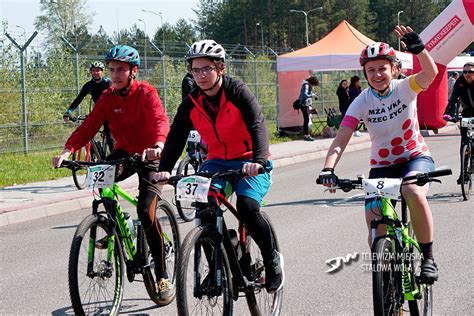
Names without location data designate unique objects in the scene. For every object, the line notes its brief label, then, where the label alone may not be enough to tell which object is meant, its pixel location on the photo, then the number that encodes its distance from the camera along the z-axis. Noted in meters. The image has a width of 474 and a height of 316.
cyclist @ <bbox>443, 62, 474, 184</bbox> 16.41
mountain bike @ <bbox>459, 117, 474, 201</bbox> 16.18
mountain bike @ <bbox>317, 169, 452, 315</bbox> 6.44
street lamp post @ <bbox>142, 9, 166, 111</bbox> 32.31
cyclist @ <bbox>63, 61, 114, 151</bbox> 18.93
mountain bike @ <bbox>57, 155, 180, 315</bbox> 7.69
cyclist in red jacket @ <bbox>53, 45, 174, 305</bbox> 8.63
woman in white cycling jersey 7.59
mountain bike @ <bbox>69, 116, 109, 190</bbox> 18.96
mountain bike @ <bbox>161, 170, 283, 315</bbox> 6.60
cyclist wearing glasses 7.45
